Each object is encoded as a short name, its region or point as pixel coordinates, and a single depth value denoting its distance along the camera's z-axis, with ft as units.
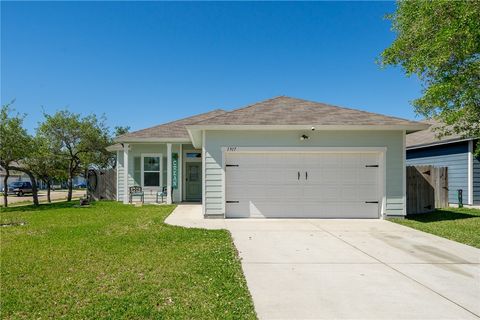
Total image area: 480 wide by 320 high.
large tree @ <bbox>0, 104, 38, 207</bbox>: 42.47
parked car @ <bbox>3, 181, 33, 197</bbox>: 91.45
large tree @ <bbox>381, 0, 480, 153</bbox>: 22.26
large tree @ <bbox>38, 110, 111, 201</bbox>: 57.77
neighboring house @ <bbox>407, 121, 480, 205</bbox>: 43.04
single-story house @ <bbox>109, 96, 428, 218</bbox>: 31.09
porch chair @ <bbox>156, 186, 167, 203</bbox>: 47.85
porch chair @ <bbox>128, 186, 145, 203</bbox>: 47.80
